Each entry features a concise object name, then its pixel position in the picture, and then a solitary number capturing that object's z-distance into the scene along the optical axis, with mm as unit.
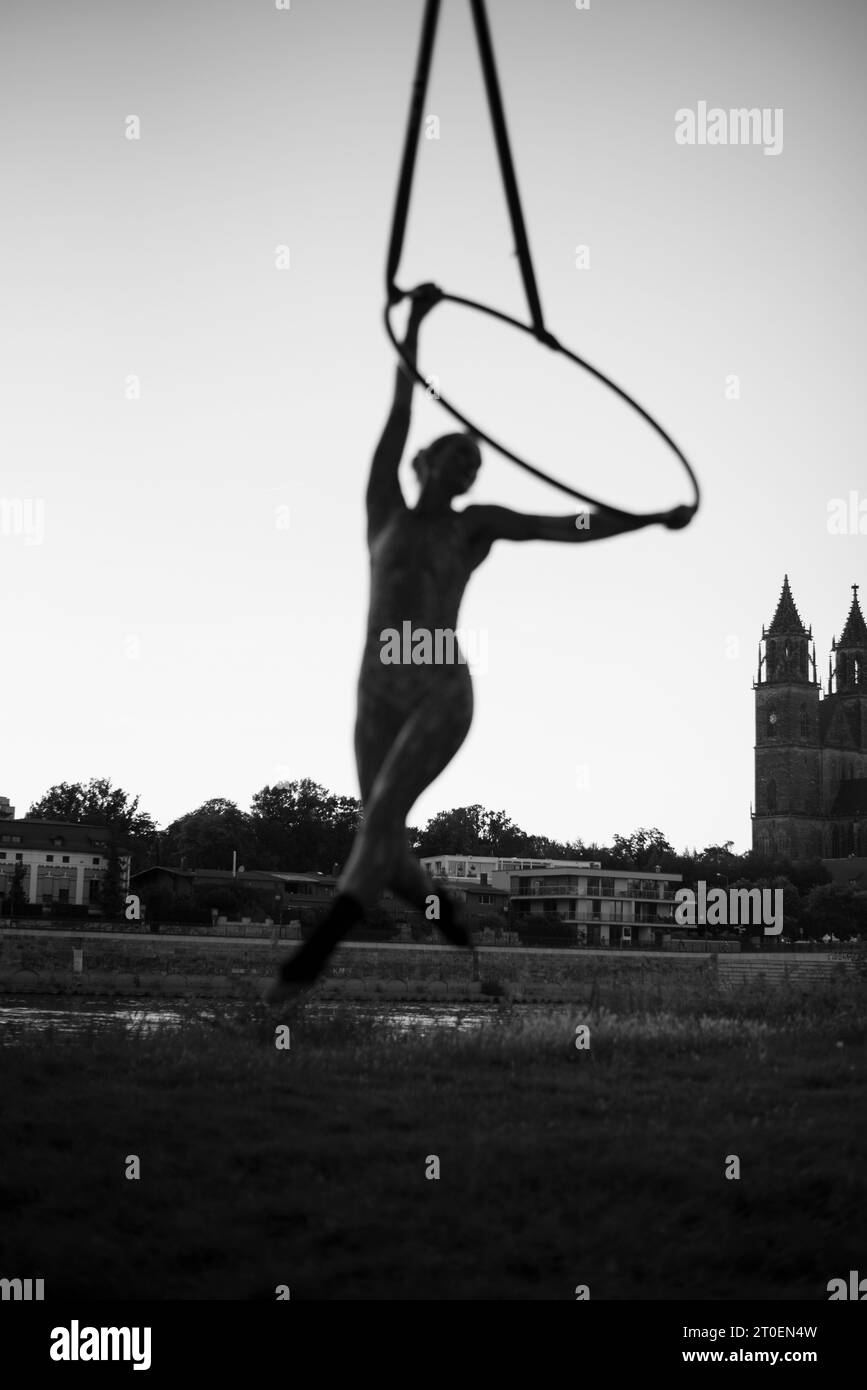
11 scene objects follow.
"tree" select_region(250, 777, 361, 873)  125062
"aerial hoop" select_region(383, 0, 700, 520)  4645
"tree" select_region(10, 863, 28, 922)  101312
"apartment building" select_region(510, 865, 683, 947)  117125
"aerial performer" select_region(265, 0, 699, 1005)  4805
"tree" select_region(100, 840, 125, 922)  101188
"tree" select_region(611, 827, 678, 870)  186000
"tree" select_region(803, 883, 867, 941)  126438
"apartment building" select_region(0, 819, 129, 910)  146375
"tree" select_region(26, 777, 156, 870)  151375
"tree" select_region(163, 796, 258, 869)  131250
